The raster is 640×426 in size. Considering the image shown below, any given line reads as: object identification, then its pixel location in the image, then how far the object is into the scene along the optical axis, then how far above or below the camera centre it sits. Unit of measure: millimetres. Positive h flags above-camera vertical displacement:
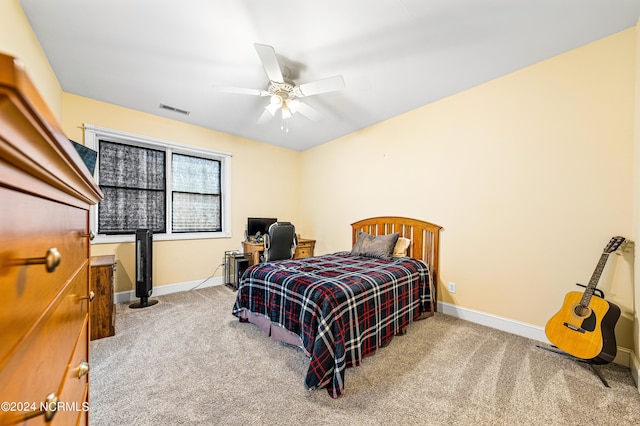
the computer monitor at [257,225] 4541 -258
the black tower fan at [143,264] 3238 -677
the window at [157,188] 3494 +366
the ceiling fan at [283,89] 2082 +1190
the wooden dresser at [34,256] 327 -79
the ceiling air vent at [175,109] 3441 +1419
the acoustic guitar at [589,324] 1870 -885
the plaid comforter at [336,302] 1777 -802
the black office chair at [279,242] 3513 -437
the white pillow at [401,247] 3374 -488
